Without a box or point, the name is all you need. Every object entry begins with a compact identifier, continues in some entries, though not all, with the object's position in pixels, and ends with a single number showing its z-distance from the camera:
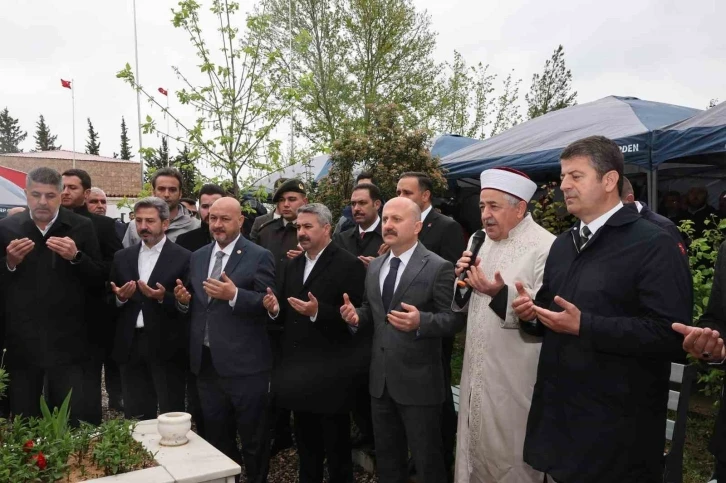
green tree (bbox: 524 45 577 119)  27.64
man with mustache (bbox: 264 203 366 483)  4.04
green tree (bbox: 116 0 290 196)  6.94
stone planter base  2.68
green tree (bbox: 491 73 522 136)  24.94
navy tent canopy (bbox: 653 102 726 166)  6.32
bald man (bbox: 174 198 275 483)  4.16
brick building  36.63
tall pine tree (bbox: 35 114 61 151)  67.38
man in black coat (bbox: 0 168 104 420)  4.30
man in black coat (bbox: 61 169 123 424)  4.77
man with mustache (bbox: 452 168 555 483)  3.19
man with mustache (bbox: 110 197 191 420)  4.63
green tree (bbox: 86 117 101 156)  63.08
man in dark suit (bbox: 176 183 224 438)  5.12
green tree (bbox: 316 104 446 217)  8.11
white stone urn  3.10
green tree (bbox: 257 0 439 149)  22.00
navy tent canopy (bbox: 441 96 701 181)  7.05
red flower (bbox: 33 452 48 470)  2.63
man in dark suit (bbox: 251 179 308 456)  5.28
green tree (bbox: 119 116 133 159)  62.03
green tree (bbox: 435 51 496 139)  23.50
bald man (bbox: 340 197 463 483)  3.54
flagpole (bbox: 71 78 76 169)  29.89
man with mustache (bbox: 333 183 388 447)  5.07
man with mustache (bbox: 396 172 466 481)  4.48
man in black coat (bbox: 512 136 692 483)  2.45
